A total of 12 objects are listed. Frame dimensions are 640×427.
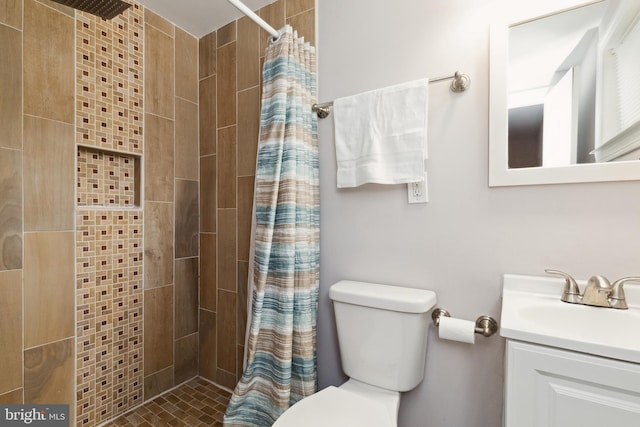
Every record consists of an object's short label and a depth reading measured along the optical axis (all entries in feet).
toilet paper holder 3.48
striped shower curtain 4.30
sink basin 2.25
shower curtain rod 3.67
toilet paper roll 3.43
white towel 3.90
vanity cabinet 2.12
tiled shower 4.09
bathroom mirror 3.04
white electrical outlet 4.01
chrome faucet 2.85
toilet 3.36
